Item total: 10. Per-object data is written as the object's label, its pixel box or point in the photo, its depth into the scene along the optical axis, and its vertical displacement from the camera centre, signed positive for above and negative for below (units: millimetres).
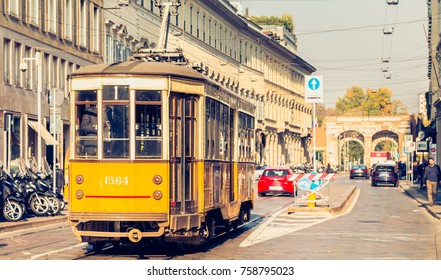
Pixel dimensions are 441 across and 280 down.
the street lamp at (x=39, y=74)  33488 +3787
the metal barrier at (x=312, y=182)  29062 -168
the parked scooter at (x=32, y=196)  25406 -439
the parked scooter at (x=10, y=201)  23547 -521
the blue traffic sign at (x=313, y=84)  26719 +2540
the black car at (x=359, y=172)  79750 +339
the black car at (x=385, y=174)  60281 +108
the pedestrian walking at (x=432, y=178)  32562 -86
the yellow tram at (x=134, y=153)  14828 +389
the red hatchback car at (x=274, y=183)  42006 -272
